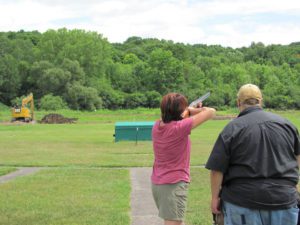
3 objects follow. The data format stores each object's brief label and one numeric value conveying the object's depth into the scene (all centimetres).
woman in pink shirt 519
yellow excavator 5958
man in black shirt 420
